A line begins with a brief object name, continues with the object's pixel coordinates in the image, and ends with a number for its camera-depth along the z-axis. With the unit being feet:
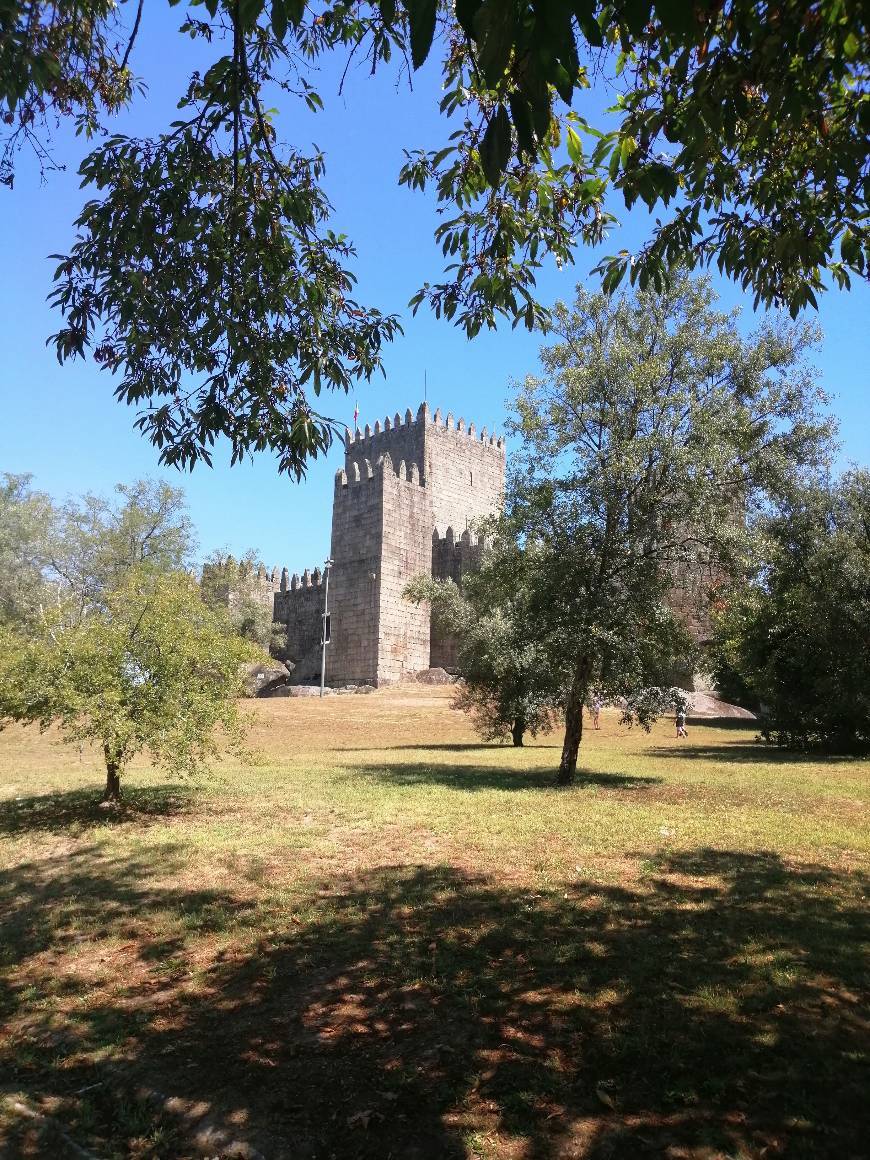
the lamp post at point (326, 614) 123.85
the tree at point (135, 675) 29.96
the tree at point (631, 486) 39.11
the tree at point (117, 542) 128.06
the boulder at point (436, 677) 119.44
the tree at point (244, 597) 144.05
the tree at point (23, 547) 119.24
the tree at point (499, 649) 44.19
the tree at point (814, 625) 64.13
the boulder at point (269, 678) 138.41
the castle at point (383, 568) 125.18
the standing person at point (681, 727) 85.71
